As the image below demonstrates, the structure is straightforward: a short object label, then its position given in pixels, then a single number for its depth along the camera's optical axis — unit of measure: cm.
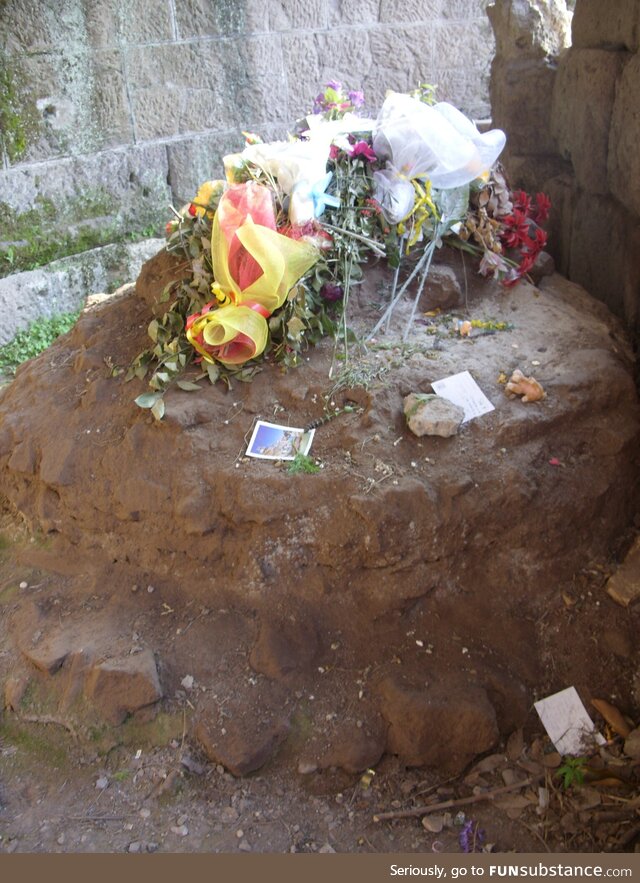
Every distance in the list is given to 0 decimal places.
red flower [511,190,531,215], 347
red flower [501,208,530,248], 336
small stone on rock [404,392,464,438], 258
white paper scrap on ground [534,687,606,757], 233
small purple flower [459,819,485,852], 214
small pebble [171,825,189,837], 218
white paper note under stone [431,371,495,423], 269
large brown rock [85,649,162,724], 243
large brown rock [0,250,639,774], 243
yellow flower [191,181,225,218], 317
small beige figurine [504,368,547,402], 272
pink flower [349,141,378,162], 320
